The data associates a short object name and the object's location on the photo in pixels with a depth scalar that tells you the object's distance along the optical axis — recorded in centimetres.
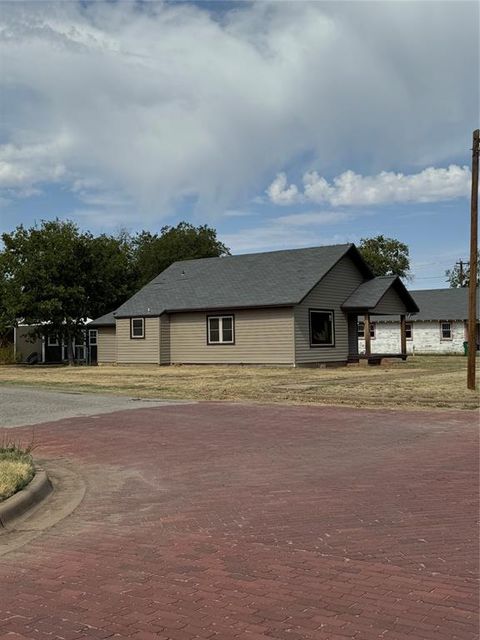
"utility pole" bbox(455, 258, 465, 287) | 8462
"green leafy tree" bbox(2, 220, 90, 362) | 3919
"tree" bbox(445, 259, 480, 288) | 8488
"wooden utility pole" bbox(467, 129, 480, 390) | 1903
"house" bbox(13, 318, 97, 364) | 4422
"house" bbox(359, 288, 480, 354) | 4984
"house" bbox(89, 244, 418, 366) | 3189
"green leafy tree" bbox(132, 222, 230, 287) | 5459
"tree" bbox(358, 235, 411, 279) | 7155
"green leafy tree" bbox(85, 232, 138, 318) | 4266
